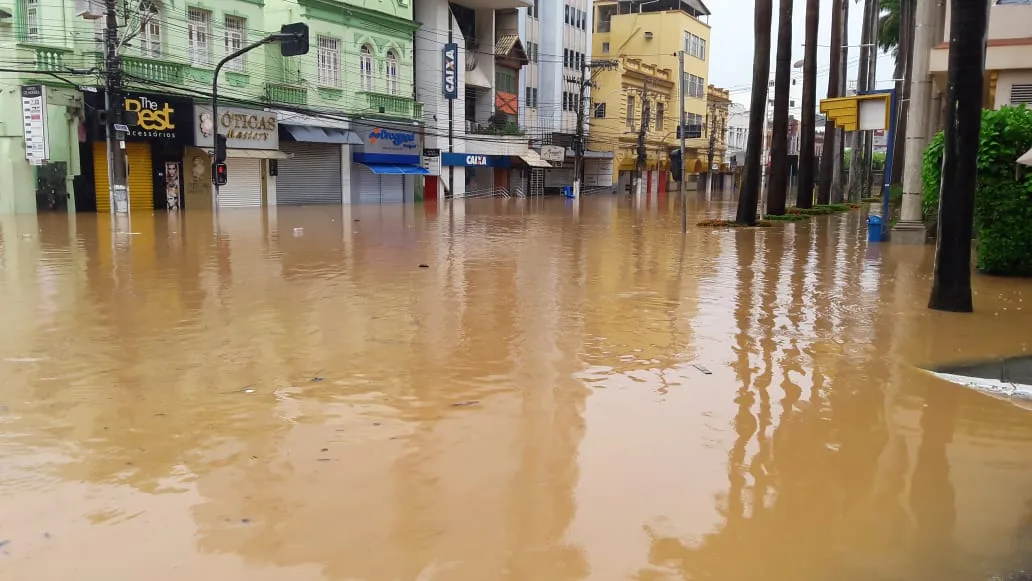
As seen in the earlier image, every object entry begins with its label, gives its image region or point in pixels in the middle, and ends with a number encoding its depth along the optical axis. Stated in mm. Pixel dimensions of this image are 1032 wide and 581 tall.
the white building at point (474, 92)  47188
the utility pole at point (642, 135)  68312
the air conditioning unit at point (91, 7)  26312
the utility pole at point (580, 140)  56375
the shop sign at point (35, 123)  27219
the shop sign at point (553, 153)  59219
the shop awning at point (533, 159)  56759
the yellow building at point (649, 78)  67312
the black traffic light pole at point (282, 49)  27031
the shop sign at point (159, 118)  30453
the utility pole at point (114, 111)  25766
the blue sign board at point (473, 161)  49500
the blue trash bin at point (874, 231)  20250
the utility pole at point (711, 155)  79038
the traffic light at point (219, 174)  27902
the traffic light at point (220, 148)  27859
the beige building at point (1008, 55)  17219
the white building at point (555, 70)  59688
